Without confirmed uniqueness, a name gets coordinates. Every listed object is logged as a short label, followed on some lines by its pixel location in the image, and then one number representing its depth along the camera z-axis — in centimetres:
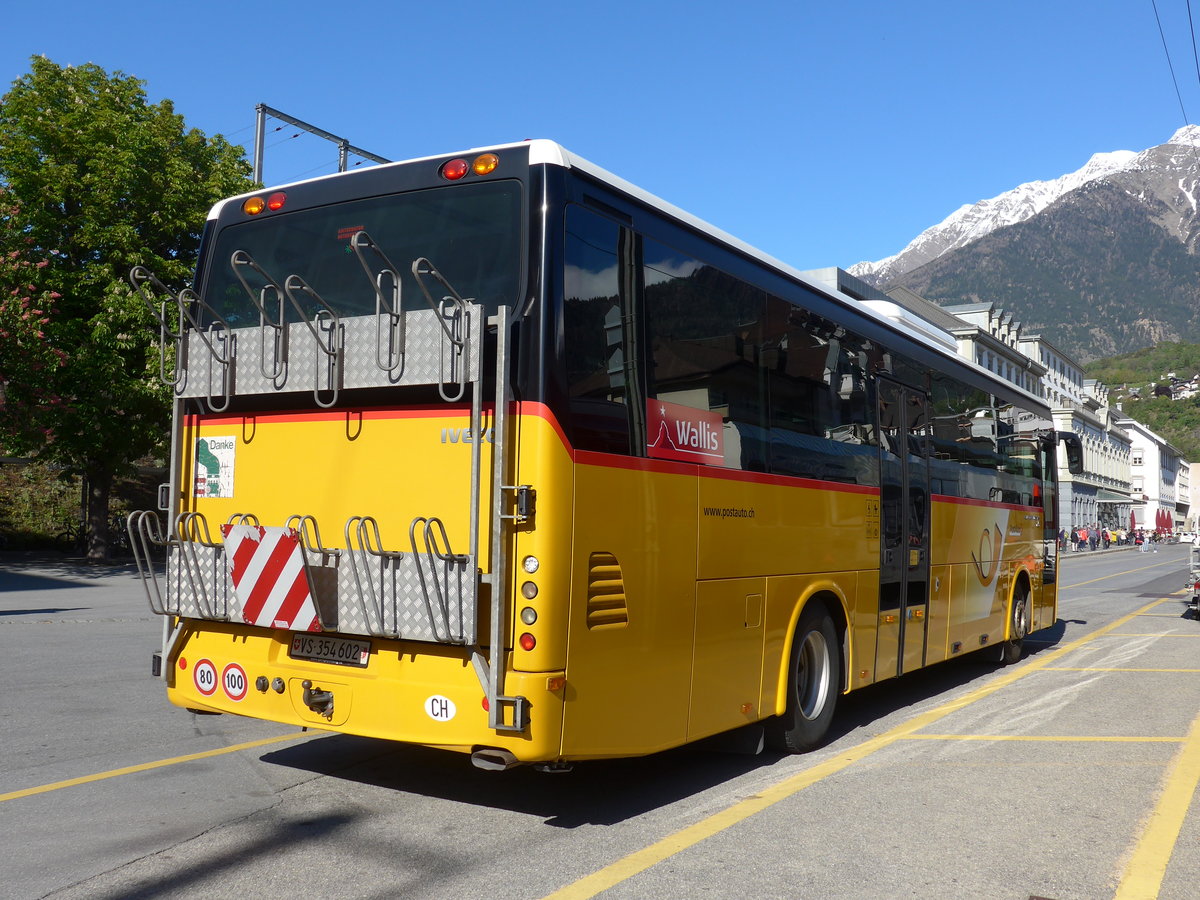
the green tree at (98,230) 2230
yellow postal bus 480
